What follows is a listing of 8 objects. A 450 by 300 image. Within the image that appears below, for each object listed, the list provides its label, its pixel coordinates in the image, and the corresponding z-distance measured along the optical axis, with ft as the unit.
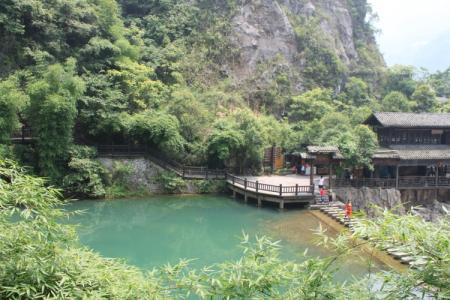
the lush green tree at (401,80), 120.37
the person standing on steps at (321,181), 62.67
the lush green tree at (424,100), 112.27
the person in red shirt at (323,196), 60.13
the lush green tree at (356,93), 112.68
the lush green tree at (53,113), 59.16
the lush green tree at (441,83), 145.69
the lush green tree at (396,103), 108.47
